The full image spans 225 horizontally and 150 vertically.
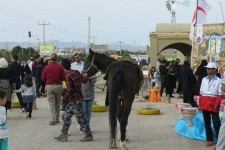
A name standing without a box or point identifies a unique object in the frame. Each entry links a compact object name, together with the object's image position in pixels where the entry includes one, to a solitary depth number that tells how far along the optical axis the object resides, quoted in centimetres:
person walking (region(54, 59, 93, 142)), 953
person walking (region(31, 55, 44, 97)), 2041
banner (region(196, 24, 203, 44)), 1734
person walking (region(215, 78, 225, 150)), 759
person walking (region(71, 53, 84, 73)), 1149
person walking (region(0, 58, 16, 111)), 1278
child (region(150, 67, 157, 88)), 2395
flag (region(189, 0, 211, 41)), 1686
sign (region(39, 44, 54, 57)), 3966
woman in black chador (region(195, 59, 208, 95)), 1380
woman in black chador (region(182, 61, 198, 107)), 1384
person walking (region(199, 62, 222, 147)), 877
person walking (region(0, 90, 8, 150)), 633
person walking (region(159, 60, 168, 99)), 2081
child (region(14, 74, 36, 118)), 1342
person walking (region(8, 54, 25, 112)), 1468
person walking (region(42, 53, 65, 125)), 1178
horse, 838
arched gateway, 3038
